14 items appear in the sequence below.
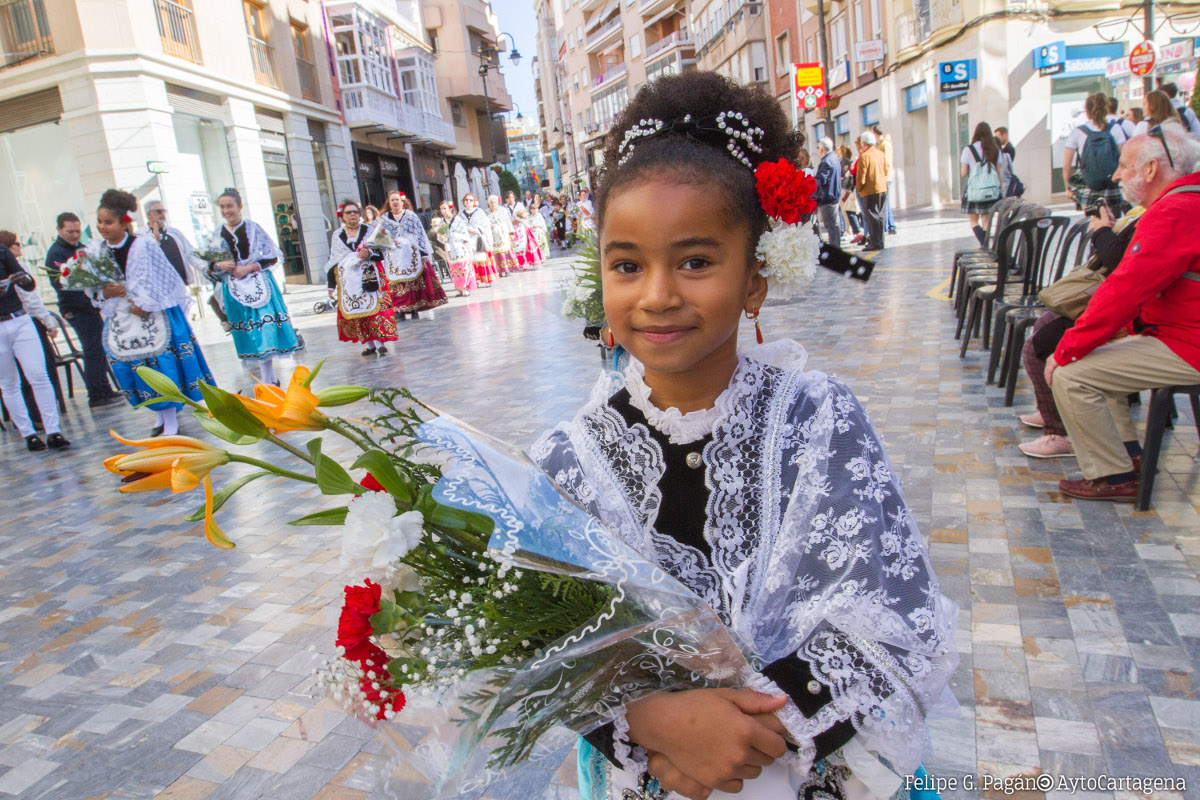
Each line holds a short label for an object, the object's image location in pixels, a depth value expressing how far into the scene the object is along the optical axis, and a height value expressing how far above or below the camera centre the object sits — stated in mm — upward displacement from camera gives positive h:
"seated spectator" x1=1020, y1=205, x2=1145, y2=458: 3881 -879
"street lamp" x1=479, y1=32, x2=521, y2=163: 29280 +9345
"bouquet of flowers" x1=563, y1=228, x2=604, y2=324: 3068 -141
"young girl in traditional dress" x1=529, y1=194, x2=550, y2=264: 21328 +748
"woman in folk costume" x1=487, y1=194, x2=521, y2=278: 18562 +770
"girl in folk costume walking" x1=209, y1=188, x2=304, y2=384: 7480 +40
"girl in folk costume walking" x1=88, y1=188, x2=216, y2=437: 6242 -10
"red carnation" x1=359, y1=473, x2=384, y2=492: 1033 -258
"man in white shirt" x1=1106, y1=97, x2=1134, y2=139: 9913 +756
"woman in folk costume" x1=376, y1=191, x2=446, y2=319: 11117 +119
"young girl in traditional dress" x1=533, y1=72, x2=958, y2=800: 1156 -409
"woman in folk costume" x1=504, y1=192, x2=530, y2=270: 20312 +653
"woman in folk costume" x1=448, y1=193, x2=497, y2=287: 16047 +498
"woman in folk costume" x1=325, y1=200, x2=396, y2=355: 9594 -113
